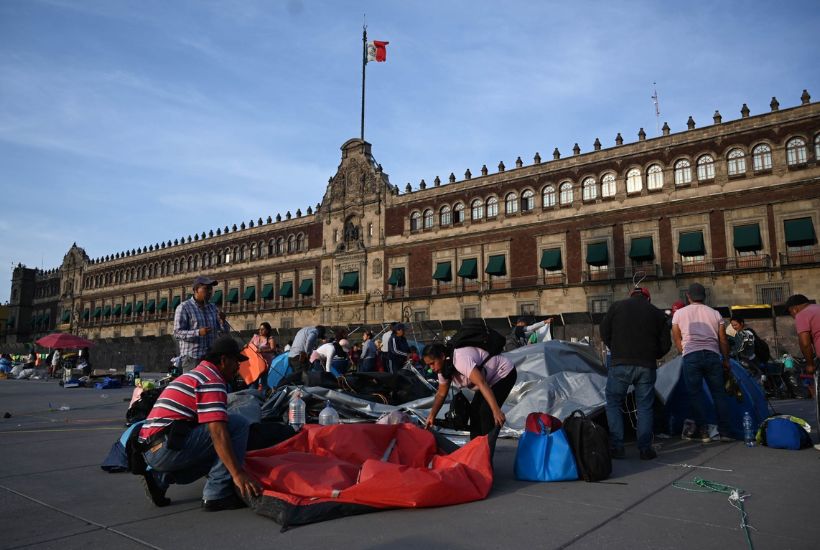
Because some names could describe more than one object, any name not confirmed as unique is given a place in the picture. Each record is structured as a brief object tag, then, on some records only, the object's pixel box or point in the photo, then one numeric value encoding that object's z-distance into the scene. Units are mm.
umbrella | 20250
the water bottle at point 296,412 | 6176
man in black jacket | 5426
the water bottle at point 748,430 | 5684
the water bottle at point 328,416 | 6148
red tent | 3361
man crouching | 3377
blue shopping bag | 4355
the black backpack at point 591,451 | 4277
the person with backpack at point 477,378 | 4676
